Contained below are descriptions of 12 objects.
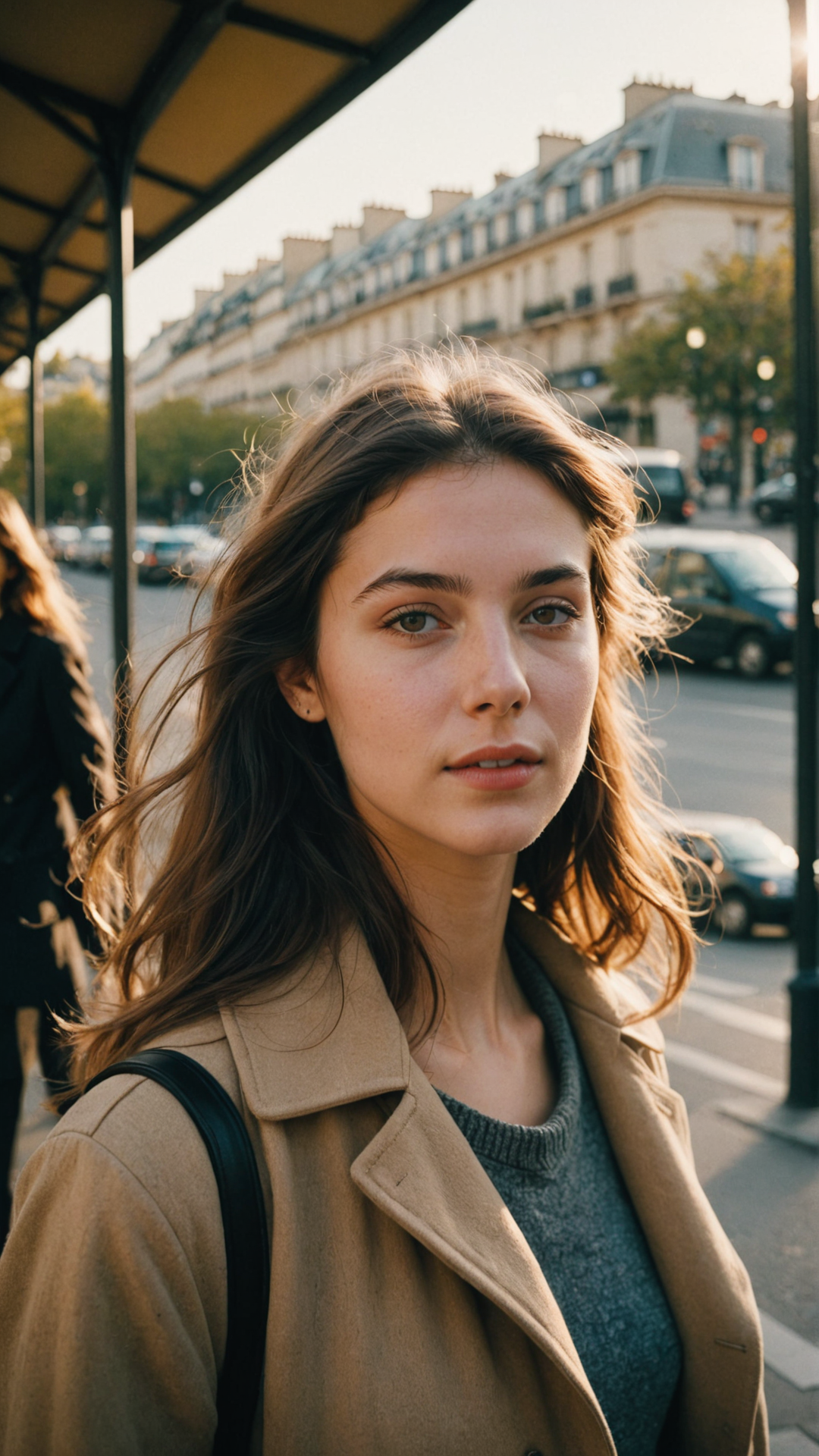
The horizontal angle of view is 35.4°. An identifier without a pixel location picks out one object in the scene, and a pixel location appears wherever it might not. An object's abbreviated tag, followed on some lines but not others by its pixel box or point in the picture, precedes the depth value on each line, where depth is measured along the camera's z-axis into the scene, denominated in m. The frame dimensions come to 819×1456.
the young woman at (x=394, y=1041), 1.11
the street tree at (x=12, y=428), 33.56
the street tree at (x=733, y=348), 36.69
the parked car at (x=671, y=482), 32.44
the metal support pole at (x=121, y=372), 3.84
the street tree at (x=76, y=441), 72.75
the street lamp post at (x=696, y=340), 37.84
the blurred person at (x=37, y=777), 3.16
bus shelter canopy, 3.14
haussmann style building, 48.38
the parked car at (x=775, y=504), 32.41
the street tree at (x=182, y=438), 67.31
